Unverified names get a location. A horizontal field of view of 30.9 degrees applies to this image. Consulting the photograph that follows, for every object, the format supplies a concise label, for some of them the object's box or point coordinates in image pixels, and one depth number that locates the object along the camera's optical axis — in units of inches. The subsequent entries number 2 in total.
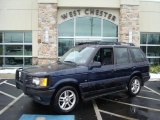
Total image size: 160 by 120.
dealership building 773.9
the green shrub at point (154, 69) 711.7
